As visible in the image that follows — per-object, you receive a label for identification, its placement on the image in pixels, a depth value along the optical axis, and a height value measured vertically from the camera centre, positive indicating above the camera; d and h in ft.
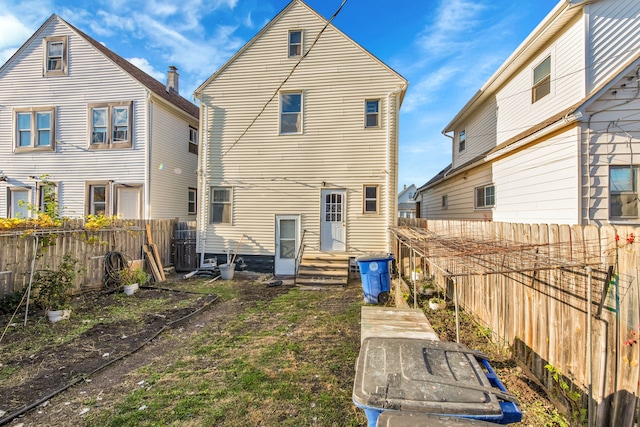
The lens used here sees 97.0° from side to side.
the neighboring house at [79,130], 35.94 +10.66
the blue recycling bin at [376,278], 21.63 -4.72
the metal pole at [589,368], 7.77 -4.17
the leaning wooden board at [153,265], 28.63 -5.28
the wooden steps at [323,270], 27.07 -5.51
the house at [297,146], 31.32 +7.95
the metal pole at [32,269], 16.55 -3.60
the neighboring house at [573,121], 17.84 +6.84
